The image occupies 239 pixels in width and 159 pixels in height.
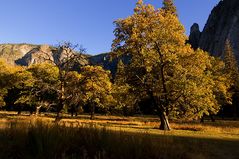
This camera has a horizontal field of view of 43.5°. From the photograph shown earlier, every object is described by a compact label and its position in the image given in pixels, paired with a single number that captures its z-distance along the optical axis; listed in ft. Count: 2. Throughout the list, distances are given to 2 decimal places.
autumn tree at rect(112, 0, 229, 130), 88.22
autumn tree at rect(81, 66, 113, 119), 124.16
